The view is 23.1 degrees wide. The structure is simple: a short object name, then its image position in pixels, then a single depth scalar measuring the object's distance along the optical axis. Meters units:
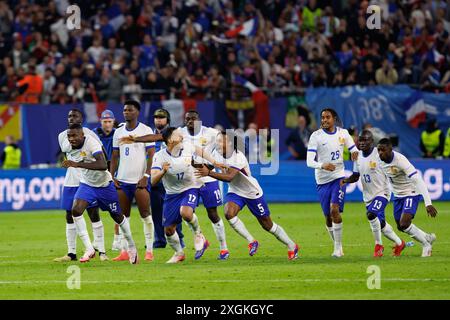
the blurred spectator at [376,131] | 30.41
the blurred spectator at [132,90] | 31.77
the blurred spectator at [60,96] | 31.56
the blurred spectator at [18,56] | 33.06
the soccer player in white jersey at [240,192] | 17.30
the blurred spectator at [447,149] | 30.39
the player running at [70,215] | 17.92
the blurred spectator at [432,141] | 30.41
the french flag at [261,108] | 31.52
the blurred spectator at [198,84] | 32.09
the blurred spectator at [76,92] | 31.73
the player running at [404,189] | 17.48
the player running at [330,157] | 18.17
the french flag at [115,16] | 35.12
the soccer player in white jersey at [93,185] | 17.09
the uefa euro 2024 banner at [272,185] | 29.17
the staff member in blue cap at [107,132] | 19.17
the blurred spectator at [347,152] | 29.72
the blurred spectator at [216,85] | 31.92
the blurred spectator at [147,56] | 33.47
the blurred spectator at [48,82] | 32.00
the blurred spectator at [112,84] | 31.78
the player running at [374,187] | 17.83
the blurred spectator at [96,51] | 33.38
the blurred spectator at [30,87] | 31.48
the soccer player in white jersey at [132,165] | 18.36
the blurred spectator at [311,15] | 34.62
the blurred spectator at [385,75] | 31.72
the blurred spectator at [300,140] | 31.08
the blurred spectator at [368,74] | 31.74
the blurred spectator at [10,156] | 30.36
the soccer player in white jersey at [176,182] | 17.16
